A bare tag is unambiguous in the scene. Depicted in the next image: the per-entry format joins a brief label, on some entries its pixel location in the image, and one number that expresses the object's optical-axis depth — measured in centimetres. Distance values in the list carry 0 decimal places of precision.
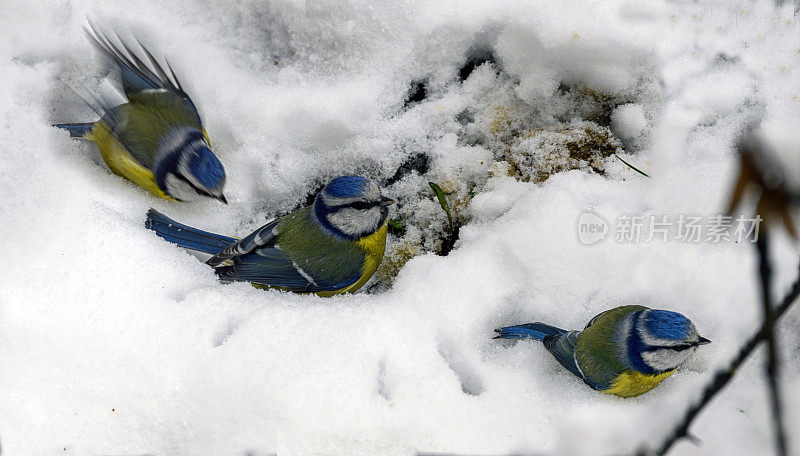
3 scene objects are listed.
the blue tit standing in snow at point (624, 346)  197
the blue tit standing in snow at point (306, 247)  203
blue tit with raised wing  204
